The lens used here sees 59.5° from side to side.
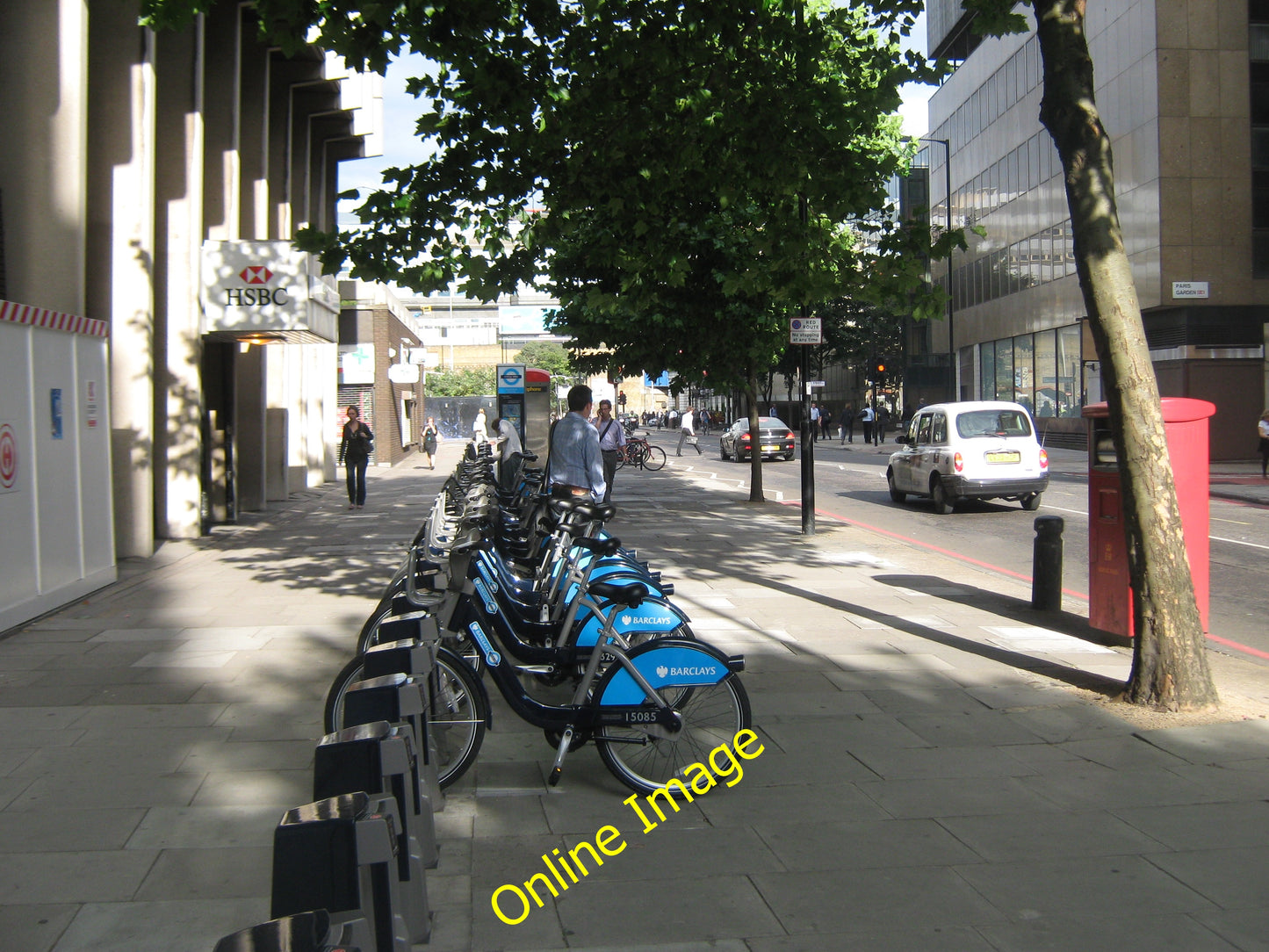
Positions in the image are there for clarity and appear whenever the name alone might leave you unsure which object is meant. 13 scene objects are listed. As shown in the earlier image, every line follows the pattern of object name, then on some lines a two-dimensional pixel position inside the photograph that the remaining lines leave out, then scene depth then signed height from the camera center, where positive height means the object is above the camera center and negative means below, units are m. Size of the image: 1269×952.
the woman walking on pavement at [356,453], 18.06 -0.24
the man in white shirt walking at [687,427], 42.12 +0.22
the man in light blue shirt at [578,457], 9.39 -0.19
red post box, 7.18 -0.55
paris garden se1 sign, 31.25 +3.78
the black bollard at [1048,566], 8.87 -1.13
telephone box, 31.12 +0.94
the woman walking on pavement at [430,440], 31.83 -0.08
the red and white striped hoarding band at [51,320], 8.17 +0.99
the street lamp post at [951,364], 38.94 +2.25
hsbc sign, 14.52 +1.99
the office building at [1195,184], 31.11 +6.84
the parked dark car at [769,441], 34.72 -0.30
